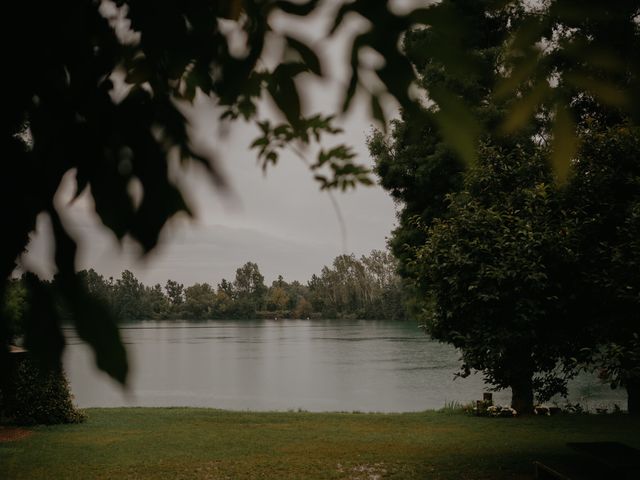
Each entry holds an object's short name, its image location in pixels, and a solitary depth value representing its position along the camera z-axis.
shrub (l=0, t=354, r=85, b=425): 14.61
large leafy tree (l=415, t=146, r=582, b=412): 8.59
